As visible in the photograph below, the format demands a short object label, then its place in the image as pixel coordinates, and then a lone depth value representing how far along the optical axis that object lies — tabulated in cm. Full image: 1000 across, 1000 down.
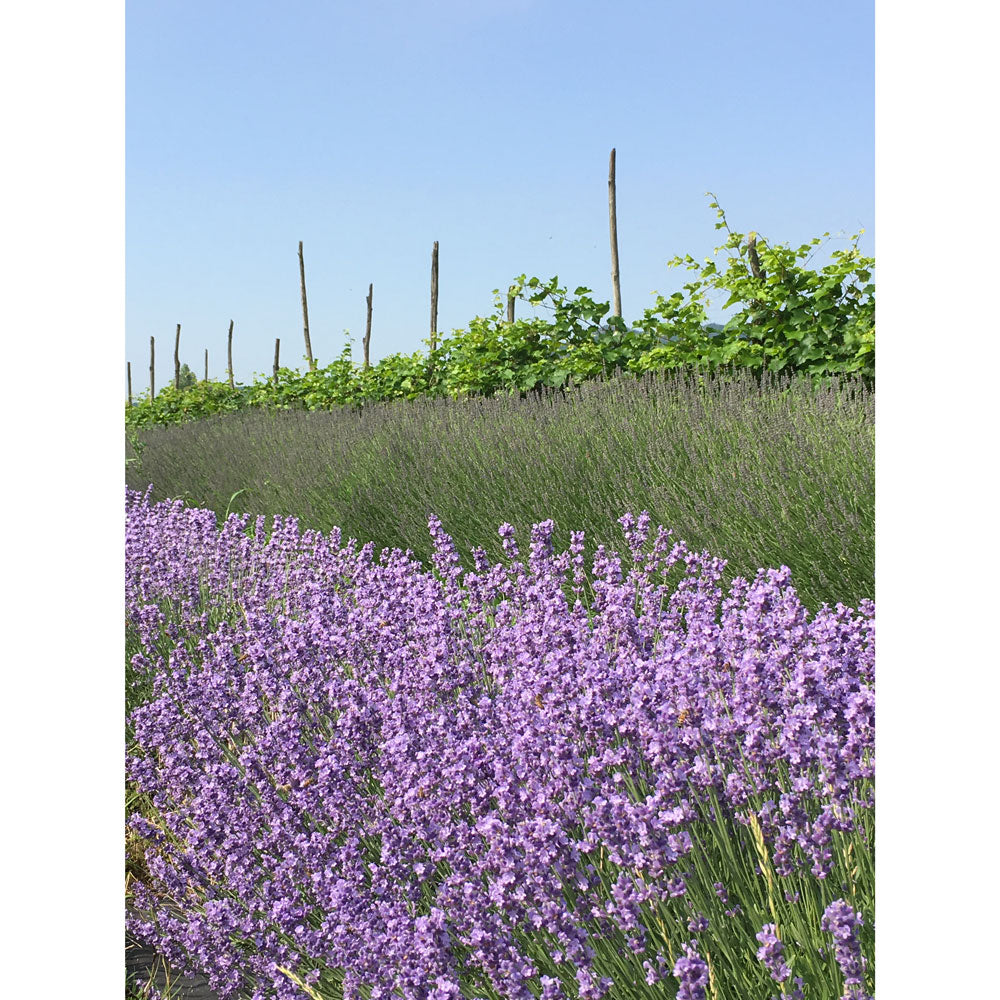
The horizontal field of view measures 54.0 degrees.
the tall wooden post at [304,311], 1781
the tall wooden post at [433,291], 1436
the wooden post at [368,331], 1707
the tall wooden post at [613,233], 1084
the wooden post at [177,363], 2297
